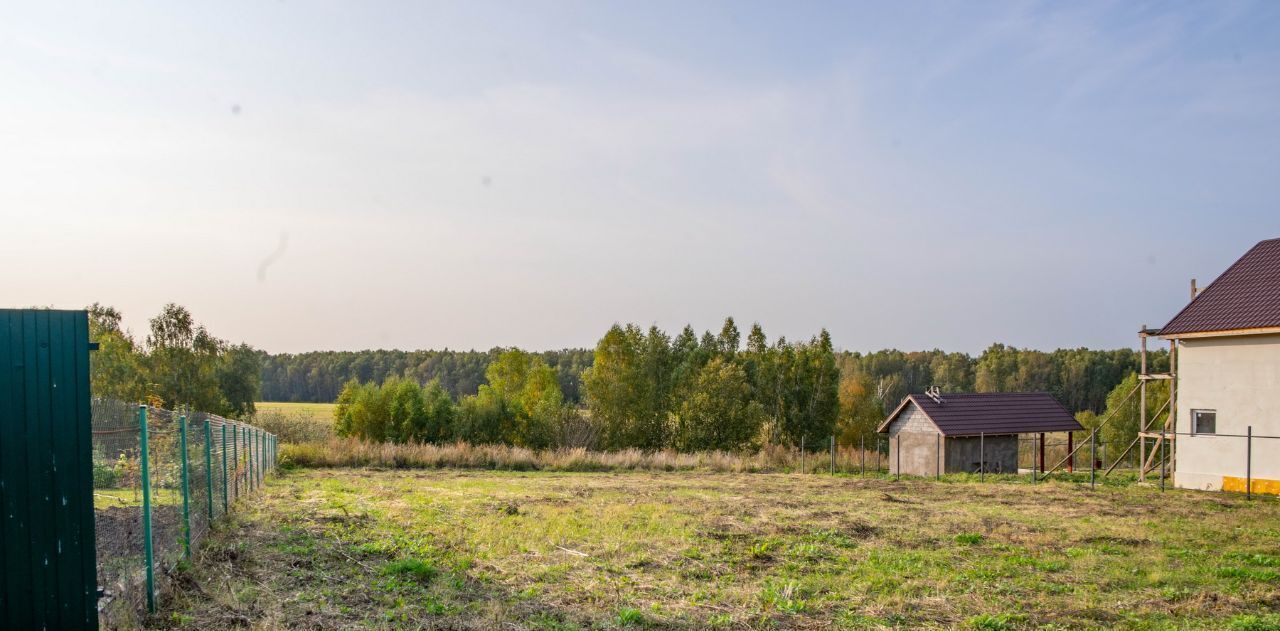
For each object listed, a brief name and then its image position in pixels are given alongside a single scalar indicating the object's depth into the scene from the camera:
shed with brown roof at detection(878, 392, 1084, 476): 30.77
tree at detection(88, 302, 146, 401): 42.72
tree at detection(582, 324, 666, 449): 47.66
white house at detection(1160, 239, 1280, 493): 19.48
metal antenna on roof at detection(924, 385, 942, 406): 31.34
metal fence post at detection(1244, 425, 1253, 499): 18.80
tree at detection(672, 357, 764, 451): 45.97
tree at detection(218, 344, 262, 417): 53.03
